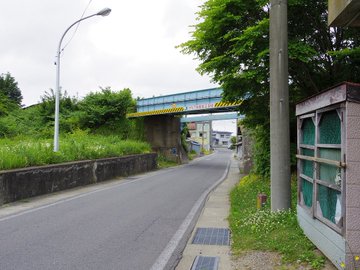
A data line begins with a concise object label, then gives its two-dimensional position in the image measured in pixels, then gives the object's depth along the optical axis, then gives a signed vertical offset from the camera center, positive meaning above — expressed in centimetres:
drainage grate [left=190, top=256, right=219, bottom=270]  562 -196
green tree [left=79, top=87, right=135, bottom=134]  3766 +313
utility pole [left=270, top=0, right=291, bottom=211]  768 +49
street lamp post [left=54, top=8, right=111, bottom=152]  1628 +298
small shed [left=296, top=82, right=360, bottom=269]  429 -46
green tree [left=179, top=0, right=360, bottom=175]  1058 +276
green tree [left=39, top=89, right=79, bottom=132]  3722 +286
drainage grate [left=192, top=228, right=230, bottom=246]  713 -201
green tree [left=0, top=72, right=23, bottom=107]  5809 +850
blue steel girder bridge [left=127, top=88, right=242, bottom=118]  3141 +323
